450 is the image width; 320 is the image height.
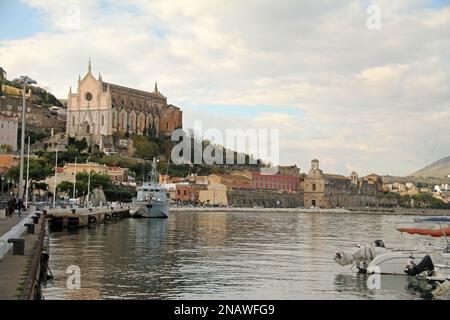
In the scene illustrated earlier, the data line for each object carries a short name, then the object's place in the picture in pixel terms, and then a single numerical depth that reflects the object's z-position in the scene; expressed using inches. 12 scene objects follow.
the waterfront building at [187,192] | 6220.5
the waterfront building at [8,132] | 5412.4
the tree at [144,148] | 6461.6
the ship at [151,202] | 3577.8
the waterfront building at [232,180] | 6825.8
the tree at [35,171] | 3772.1
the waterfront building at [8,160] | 4585.1
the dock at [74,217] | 2201.0
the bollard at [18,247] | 880.3
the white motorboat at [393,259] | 1104.2
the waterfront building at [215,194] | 6589.6
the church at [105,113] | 6378.0
